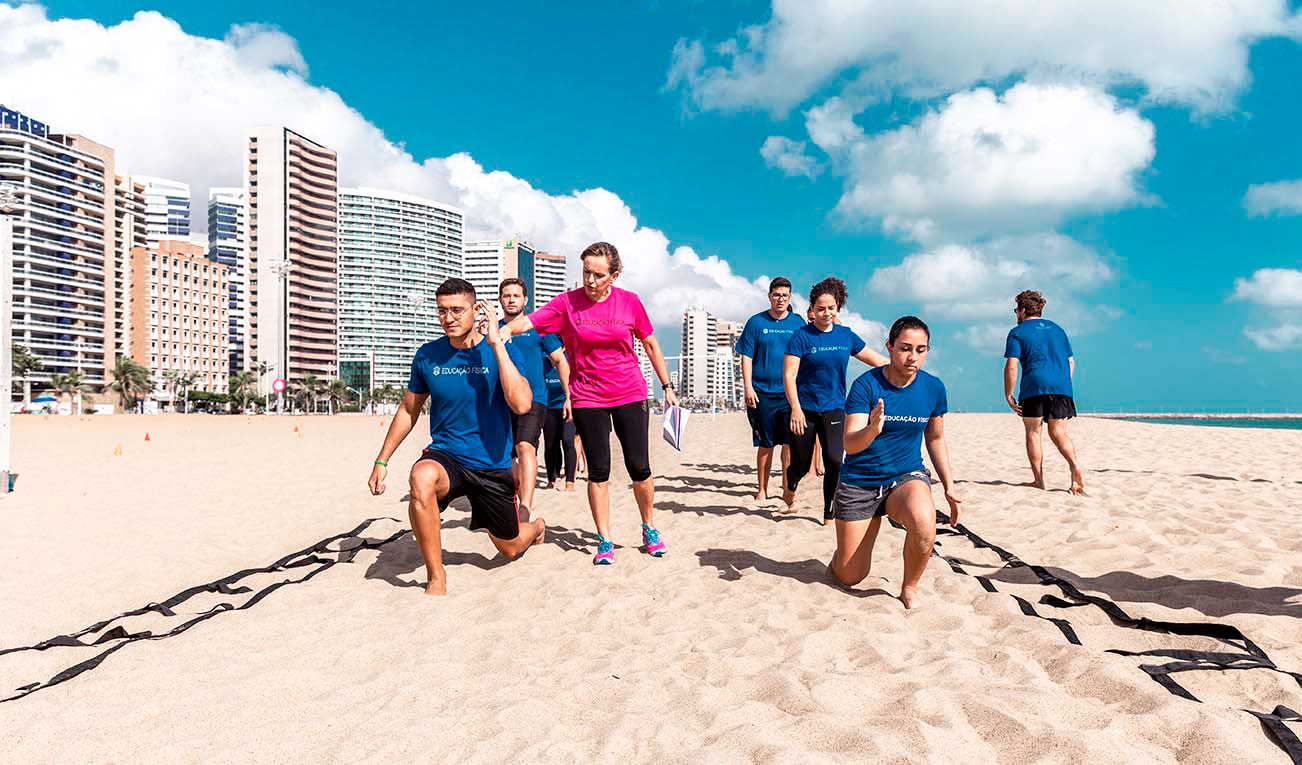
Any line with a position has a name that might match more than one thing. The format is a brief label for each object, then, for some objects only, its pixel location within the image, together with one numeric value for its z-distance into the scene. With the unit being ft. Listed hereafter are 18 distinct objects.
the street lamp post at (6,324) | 25.53
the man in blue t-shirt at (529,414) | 18.62
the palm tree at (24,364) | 228.02
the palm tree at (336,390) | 324.19
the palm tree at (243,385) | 290.15
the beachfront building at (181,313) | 342.03
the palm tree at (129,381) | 272.10
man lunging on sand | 13.19
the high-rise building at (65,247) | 266.98
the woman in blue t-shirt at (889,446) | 11.93
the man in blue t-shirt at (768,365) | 20.95
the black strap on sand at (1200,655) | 6.71
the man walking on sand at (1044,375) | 21.87
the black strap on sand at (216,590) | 9.93
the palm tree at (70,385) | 255.29
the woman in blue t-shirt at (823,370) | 18.19
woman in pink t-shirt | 15.15
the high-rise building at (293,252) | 330.34
